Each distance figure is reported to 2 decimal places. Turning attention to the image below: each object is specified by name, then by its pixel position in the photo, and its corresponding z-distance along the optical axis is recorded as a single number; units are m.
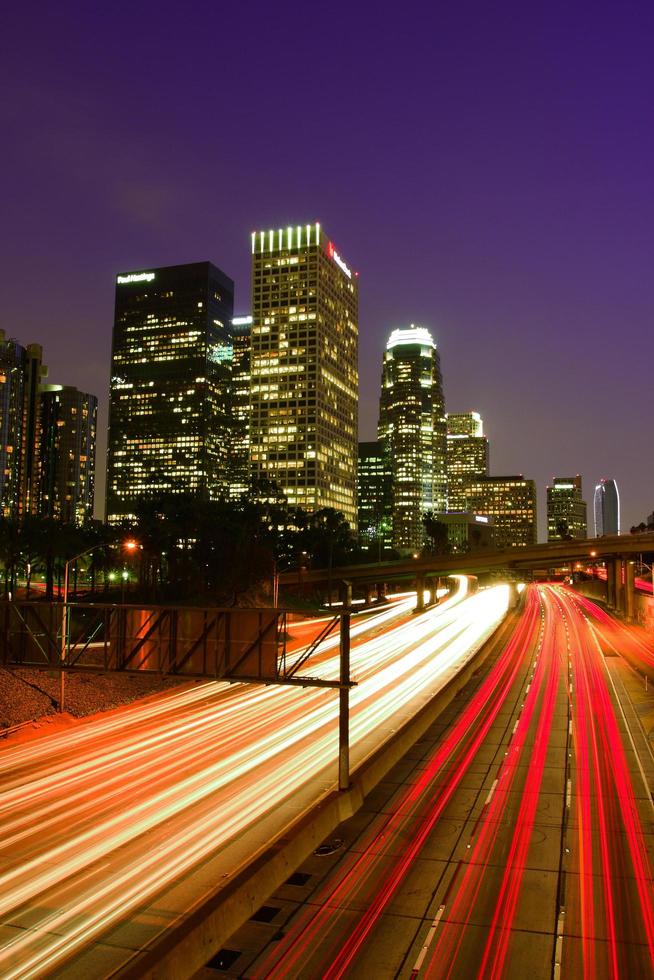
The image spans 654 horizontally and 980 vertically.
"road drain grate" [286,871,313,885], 19.39
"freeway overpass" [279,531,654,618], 113.75
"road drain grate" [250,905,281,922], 17.38
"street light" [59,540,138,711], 30.81
